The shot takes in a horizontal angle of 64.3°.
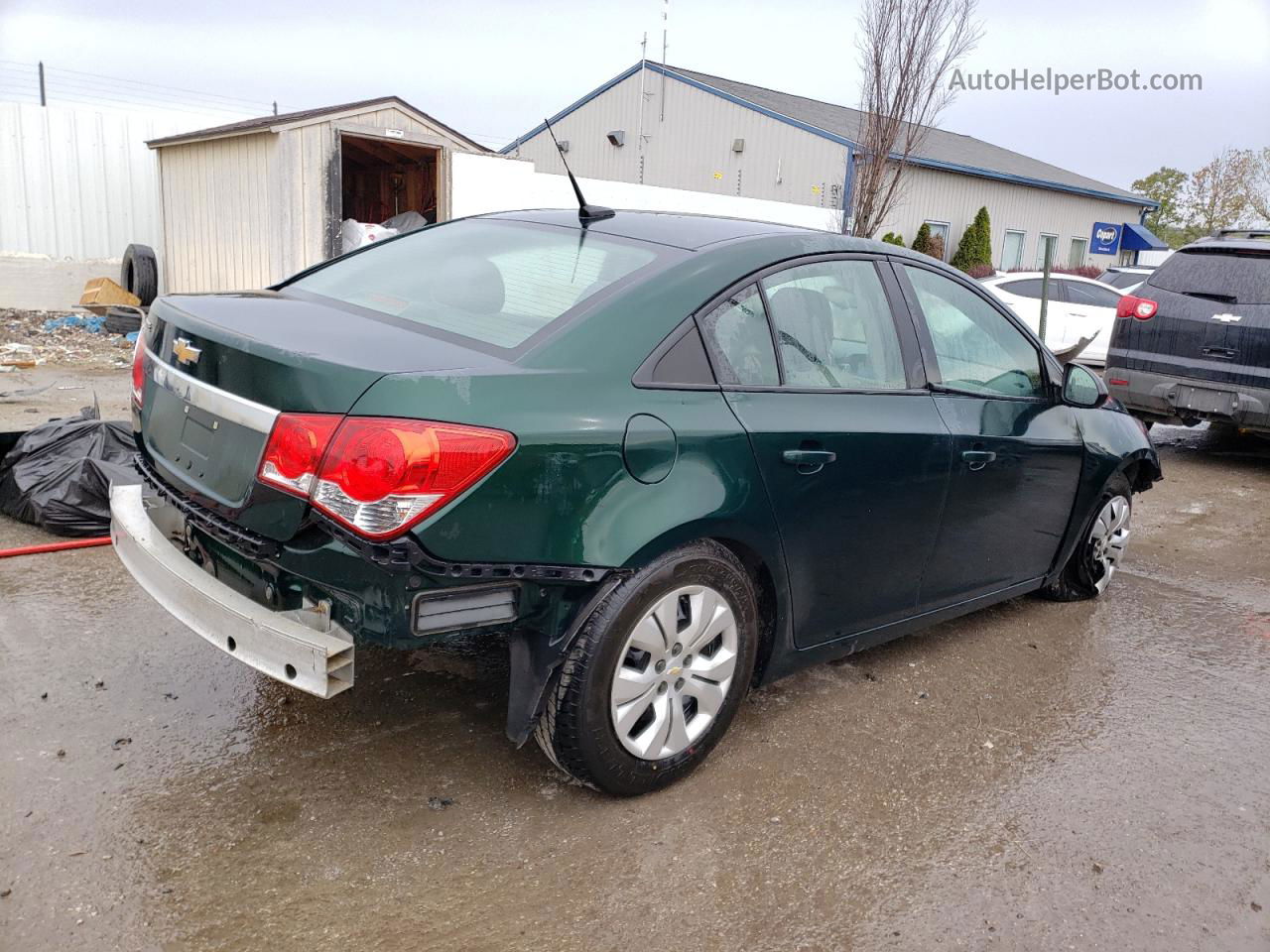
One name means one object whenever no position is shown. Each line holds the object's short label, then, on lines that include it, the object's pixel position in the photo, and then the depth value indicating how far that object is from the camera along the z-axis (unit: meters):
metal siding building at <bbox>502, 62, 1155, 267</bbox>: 23.59
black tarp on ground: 4.60
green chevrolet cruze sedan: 2.36
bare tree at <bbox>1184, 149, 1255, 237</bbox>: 44.56
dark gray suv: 7.41
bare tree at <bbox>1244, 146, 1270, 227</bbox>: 43.78
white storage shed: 11.30
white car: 13.66
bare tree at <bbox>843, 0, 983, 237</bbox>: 16.91
